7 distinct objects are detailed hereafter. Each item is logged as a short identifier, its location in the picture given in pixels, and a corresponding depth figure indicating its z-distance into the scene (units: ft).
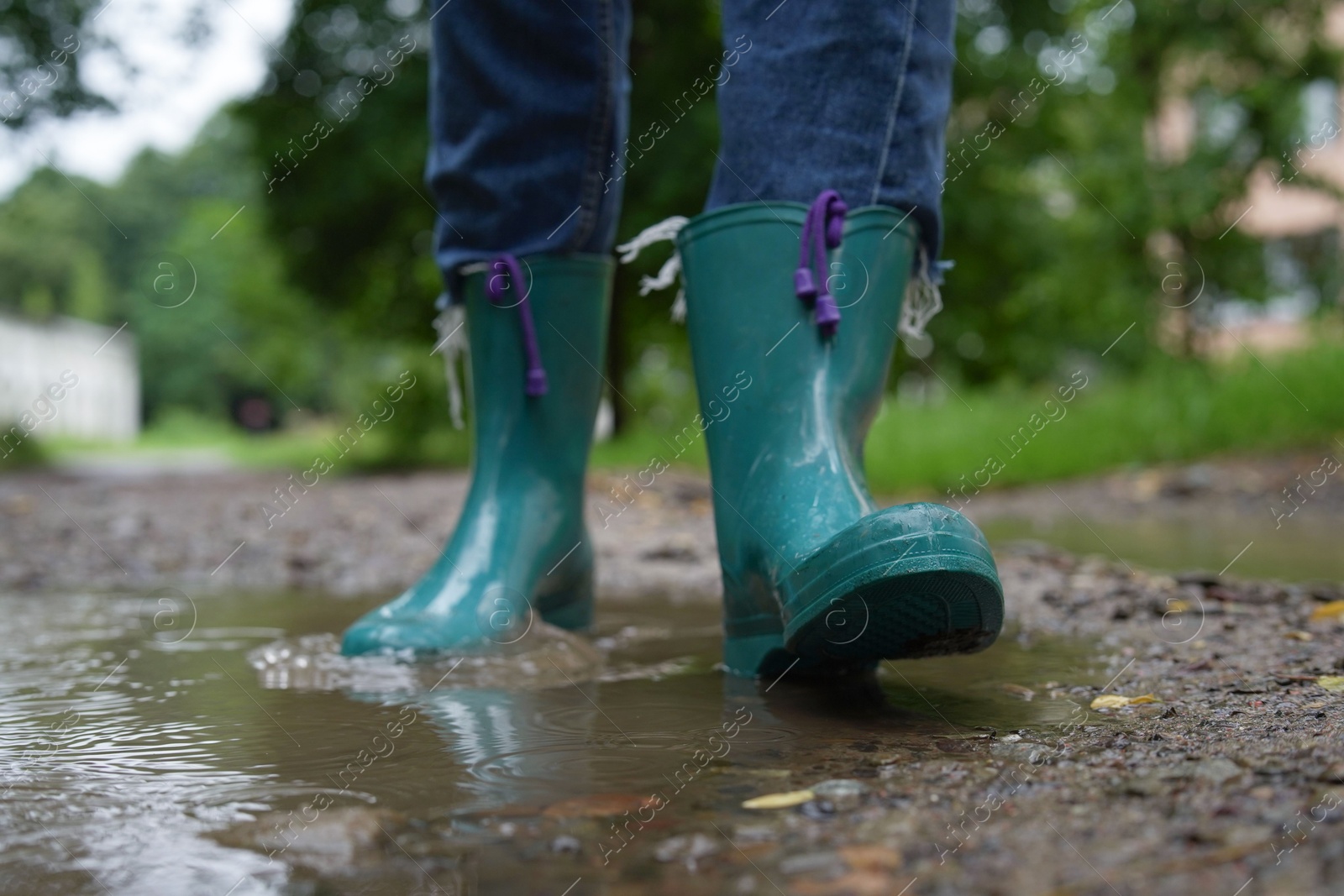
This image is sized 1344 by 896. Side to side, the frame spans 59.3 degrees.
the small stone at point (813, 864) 2.03
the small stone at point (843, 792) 2.38
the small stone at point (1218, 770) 2.36
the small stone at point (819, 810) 2.31
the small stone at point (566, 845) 2.21
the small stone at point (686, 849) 2.13
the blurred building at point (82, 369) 110.50
